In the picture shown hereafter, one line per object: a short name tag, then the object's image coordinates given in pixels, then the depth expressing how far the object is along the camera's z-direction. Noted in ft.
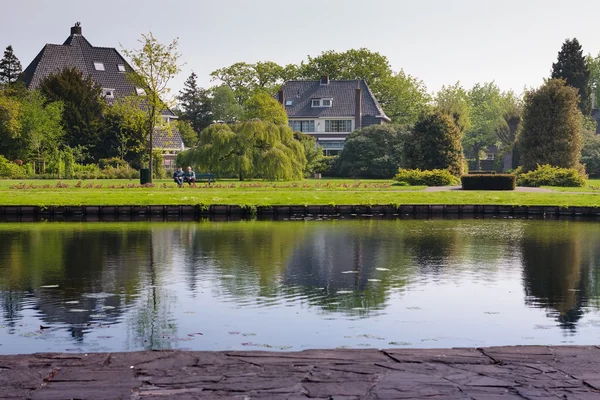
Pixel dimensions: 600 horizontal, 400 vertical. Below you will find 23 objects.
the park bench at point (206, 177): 153.79
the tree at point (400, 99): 339.98
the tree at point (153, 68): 151.23
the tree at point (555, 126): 167.02
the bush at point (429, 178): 154.81
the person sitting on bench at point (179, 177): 138.54
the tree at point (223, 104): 383.04
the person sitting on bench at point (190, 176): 142.83
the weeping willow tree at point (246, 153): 160.35
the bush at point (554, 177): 152.46
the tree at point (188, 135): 310.86
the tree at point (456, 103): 249.34
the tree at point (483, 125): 368.68
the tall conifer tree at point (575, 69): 309.83
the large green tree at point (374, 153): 207.41
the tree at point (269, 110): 263.70
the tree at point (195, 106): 370.12
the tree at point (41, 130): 195.31
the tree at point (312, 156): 210.59
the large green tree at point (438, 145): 170.91
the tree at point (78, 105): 209.15
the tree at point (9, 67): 275.59
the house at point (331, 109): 306.14
